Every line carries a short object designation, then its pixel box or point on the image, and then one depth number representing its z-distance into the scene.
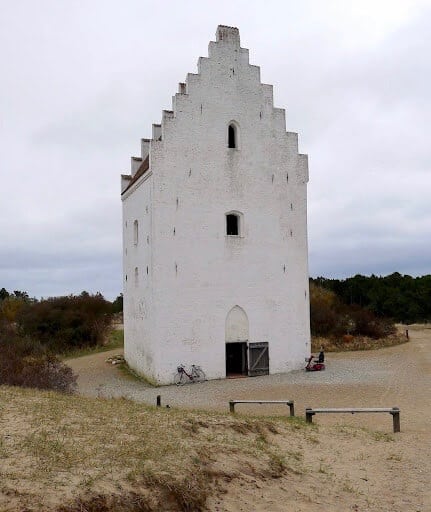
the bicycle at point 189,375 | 19.91
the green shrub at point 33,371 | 15.92
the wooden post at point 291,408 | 12.96
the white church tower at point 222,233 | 20.38
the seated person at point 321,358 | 22.92
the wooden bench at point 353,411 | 11.97
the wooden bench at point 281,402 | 12.94
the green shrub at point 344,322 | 33.97
